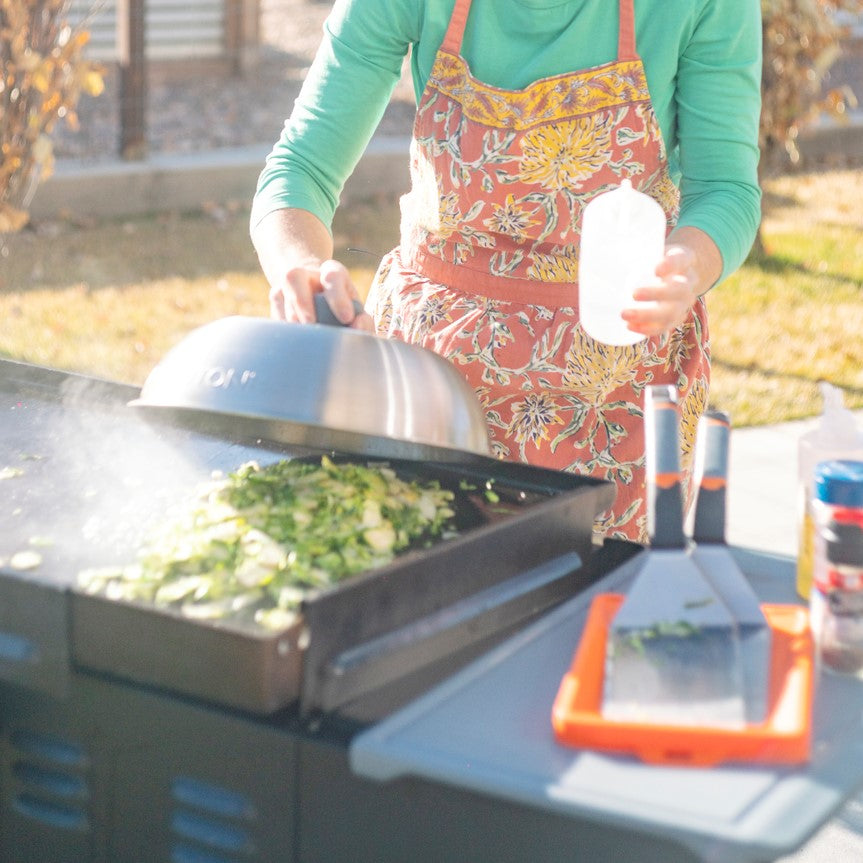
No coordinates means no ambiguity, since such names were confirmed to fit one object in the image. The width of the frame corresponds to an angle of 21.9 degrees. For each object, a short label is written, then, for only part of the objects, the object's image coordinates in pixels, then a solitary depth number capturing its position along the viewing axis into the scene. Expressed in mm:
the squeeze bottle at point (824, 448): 2036
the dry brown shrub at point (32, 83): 4977
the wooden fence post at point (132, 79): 7629
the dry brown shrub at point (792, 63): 6973
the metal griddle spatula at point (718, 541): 1945
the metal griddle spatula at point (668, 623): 1835
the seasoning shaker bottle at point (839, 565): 1887
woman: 2308
